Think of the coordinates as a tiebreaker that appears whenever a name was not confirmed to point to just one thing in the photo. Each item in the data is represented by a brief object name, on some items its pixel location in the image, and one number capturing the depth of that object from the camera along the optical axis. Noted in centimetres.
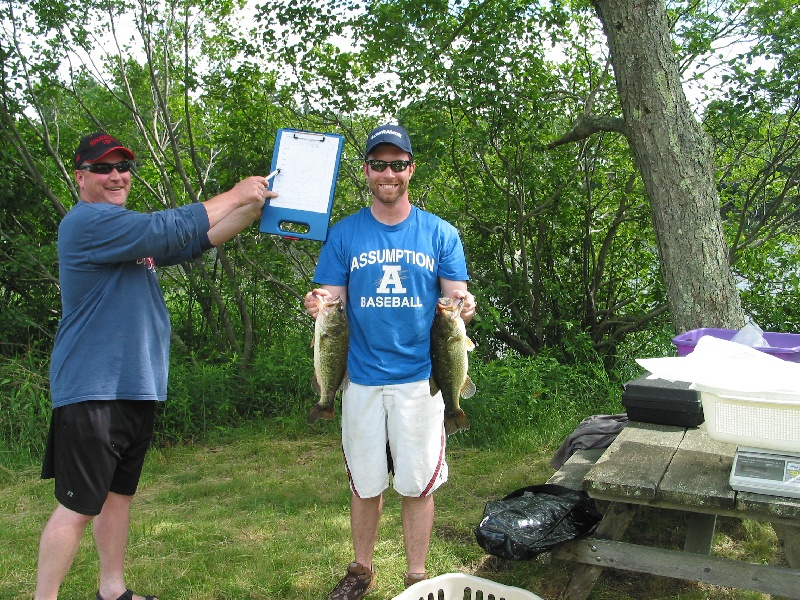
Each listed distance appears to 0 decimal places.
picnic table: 293
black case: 386
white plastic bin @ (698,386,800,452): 279
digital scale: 281
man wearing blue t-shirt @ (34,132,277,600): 310
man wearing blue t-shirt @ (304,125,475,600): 338
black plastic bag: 315
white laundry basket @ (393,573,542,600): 291
